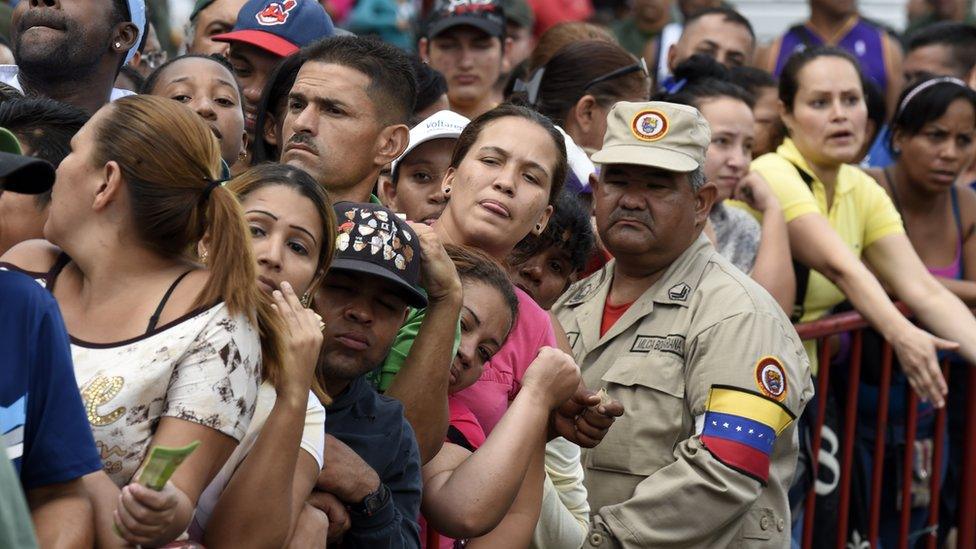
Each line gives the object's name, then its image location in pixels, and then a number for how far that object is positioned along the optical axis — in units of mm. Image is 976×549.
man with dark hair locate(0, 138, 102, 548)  5387
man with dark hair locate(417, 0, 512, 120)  14789
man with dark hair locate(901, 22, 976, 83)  18281
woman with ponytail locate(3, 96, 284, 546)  5875
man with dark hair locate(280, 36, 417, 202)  9211
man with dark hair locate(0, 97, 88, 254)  6852
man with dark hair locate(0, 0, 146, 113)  9711
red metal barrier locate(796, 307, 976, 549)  12430
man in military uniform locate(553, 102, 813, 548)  9734
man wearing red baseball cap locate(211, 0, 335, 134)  11078
